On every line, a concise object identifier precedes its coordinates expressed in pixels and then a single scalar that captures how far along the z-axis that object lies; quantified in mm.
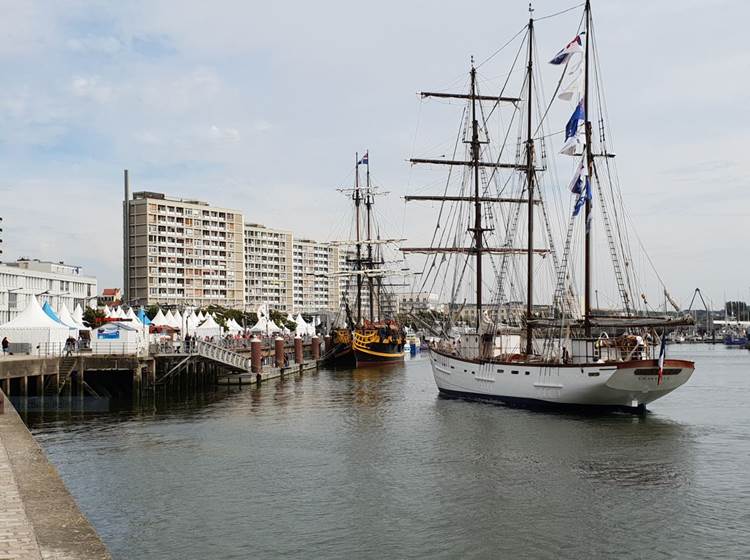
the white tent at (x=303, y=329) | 112750
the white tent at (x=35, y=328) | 52344
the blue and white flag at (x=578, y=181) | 46188
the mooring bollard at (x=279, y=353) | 75750
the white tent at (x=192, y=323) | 82875
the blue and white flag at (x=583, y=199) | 45875
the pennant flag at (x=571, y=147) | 44844
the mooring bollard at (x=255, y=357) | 65625
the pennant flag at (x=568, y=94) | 45281
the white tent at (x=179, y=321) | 74244
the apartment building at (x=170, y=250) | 184125
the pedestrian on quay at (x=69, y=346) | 50259
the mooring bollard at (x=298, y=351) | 84625
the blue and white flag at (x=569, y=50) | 43781
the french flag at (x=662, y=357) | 39844
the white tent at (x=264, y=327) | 96062
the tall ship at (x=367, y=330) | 96562
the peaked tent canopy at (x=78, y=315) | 72356
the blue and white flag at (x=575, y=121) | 44938
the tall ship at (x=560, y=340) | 42188
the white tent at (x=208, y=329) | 82112
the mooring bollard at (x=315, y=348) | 100269
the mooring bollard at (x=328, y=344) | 101919
